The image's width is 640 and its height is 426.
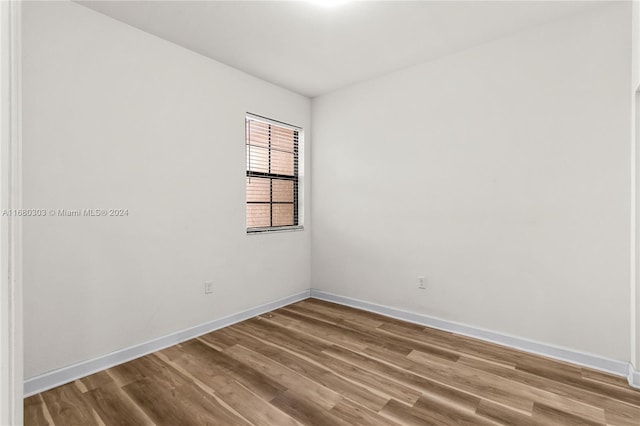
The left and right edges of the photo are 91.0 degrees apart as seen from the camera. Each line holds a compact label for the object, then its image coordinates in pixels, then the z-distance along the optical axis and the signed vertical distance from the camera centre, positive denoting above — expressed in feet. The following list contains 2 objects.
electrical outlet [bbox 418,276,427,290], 10.70 -2.44
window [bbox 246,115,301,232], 11.85 +1.52
